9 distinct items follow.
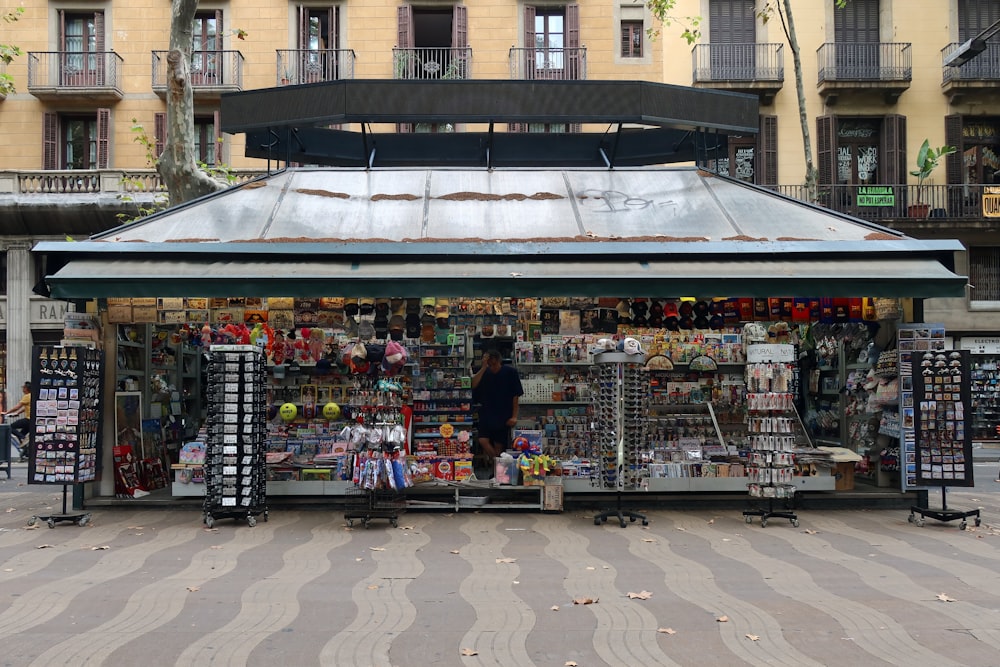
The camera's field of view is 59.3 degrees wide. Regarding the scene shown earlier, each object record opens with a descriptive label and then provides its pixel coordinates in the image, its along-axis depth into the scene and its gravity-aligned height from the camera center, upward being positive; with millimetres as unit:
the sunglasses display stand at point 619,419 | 9391 -745
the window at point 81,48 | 24750 +8604
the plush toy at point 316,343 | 11180 +72
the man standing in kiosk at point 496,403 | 11180 -688
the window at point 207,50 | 24641 +8403
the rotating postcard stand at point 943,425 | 9305 -792
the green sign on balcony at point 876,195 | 22938 +4063
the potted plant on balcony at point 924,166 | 22516 +4766
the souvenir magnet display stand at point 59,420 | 9305 -776
